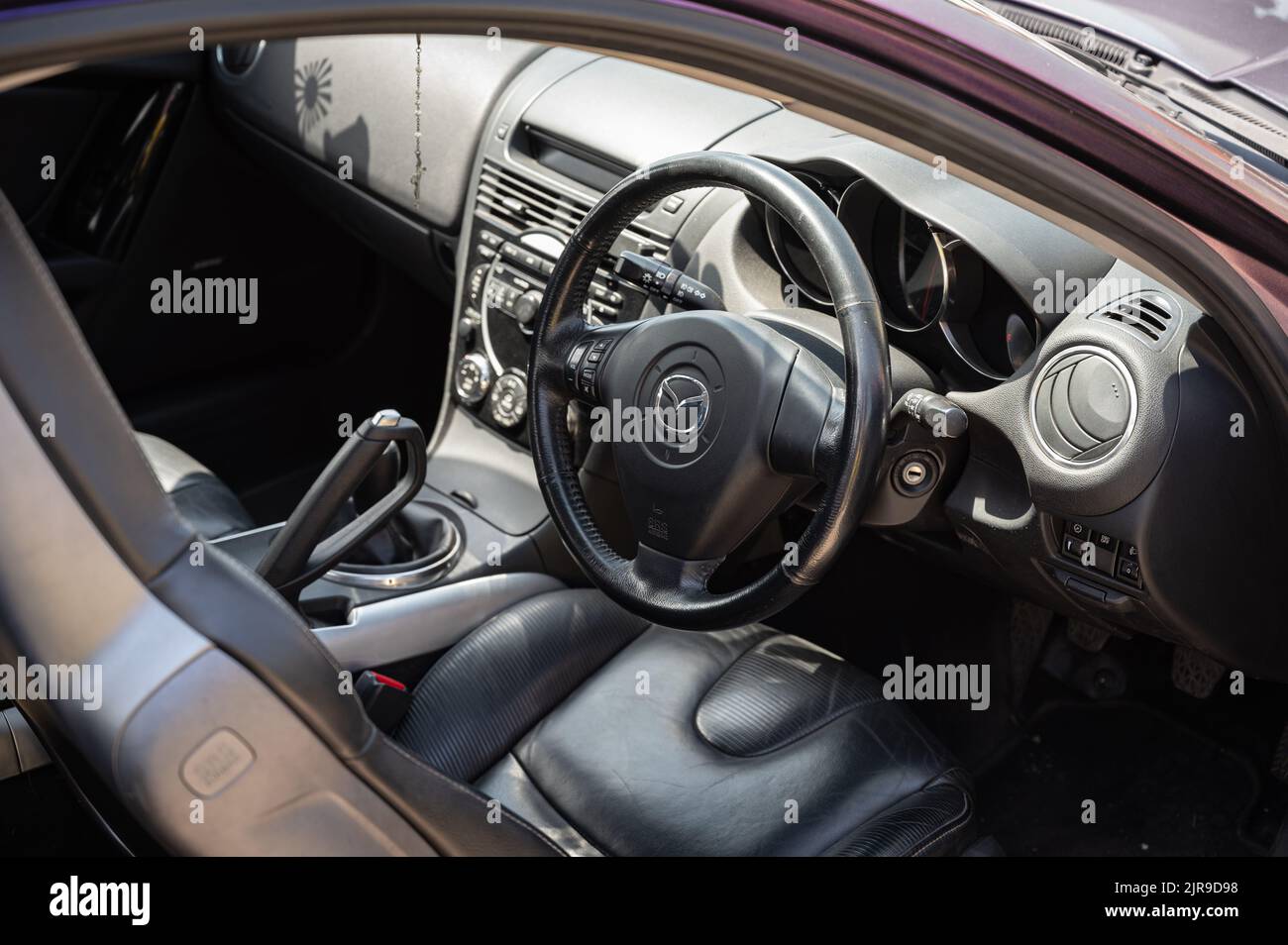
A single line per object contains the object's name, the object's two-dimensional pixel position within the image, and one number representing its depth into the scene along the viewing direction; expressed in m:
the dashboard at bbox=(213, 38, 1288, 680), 1.38
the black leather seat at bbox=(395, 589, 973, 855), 1.58
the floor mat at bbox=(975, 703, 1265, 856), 2.01
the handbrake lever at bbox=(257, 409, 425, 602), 1.50
